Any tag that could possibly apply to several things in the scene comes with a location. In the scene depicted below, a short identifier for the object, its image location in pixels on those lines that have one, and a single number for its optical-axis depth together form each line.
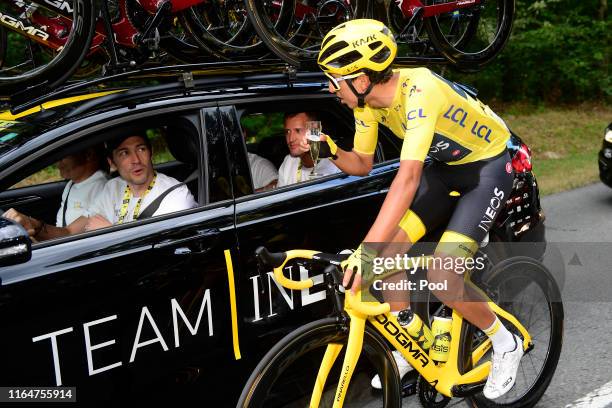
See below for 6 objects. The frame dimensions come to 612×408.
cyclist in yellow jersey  3.04
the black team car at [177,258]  2.89
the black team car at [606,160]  8.77
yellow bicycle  2.93
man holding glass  4.09
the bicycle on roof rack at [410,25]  4.44
